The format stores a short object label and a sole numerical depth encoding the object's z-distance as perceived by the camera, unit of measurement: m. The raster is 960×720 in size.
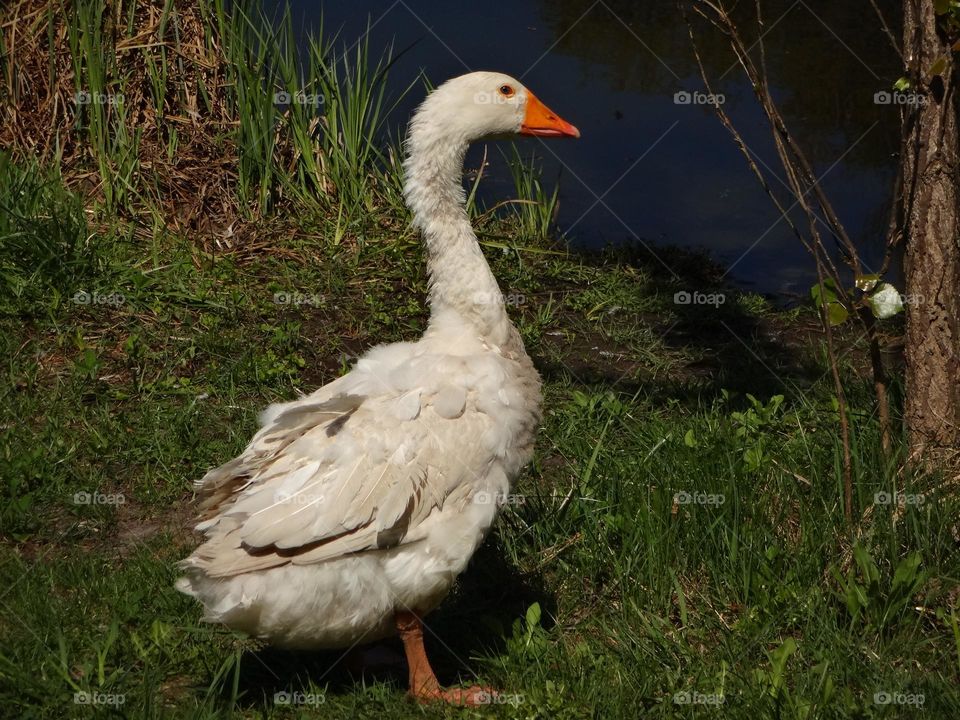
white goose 3.76
